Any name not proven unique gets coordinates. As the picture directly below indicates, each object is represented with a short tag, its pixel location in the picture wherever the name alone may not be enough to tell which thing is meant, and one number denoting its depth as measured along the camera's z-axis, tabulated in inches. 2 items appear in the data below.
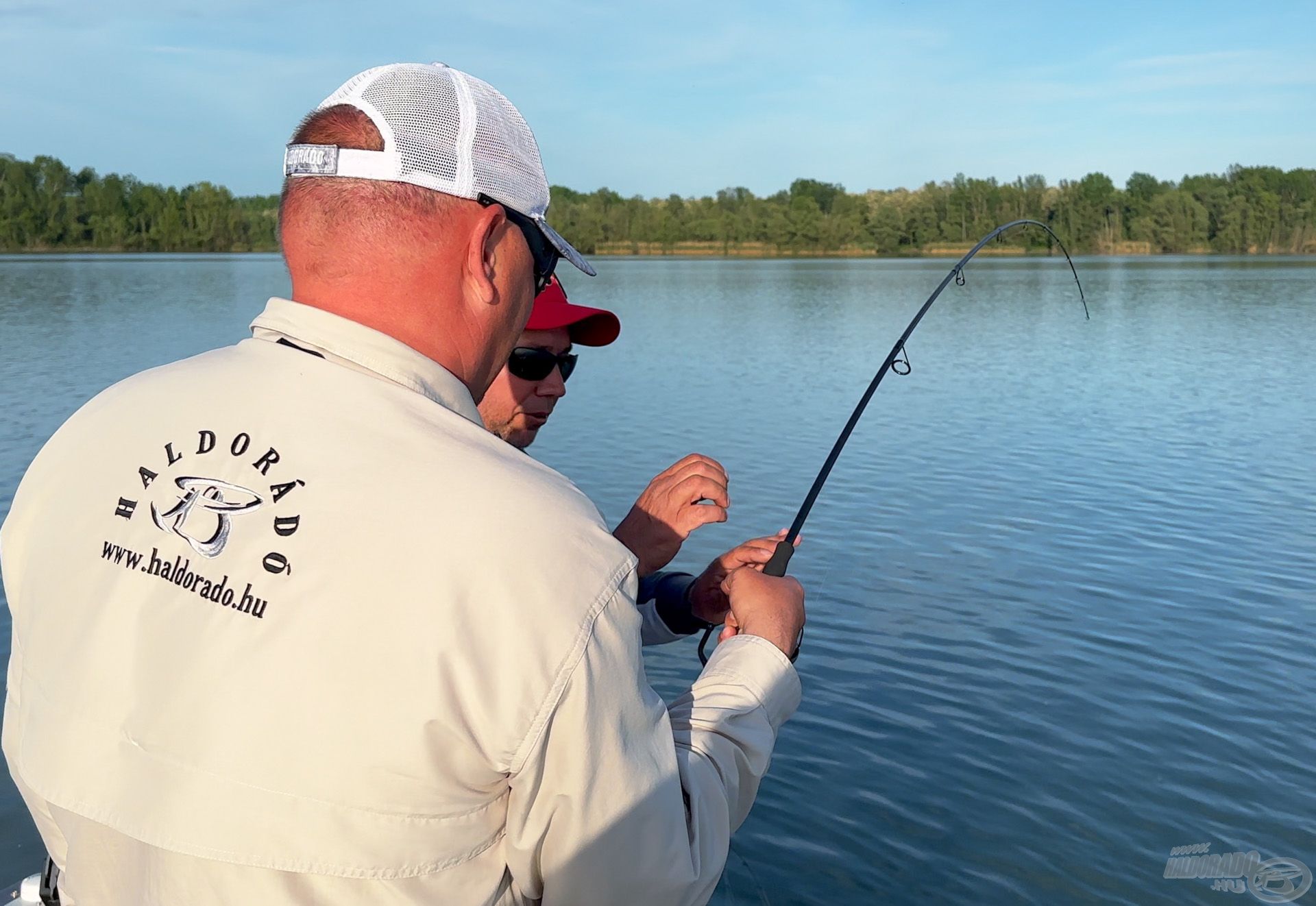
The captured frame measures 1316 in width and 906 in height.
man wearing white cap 48.8
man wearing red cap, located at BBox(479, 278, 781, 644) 93.7
